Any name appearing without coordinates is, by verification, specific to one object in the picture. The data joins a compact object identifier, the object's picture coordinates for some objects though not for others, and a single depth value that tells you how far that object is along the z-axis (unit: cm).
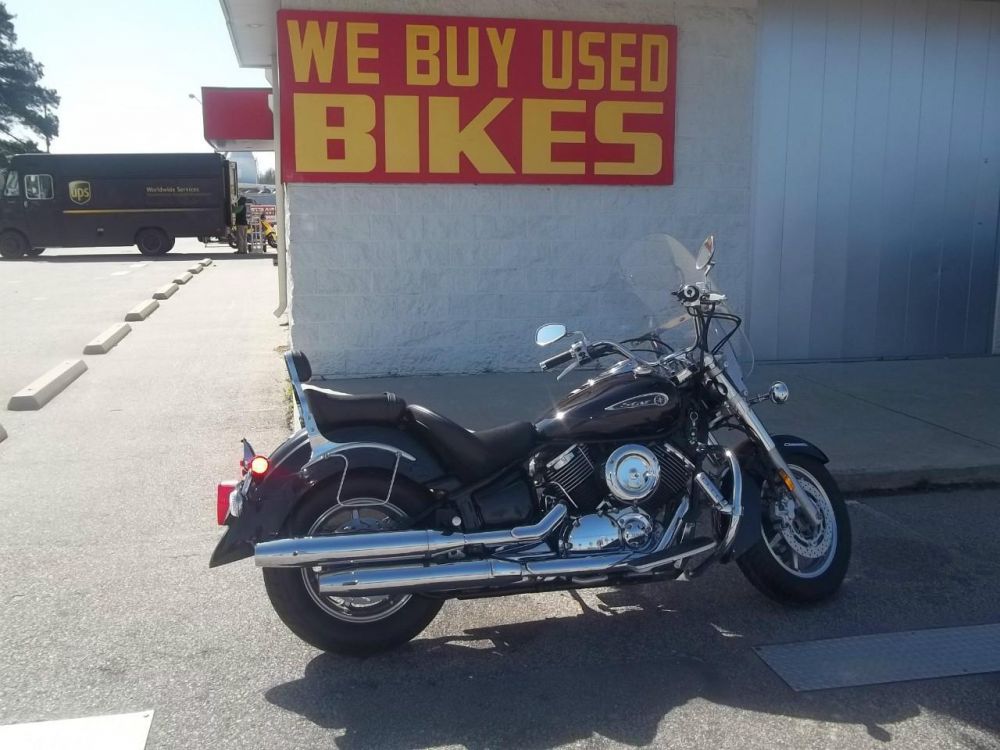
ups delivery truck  2828
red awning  1505
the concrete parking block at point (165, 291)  1664
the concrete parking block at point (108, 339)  1102
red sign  865
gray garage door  979
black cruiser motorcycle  397
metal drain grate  399
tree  5788
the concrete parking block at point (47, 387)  850
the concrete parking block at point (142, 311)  1366
